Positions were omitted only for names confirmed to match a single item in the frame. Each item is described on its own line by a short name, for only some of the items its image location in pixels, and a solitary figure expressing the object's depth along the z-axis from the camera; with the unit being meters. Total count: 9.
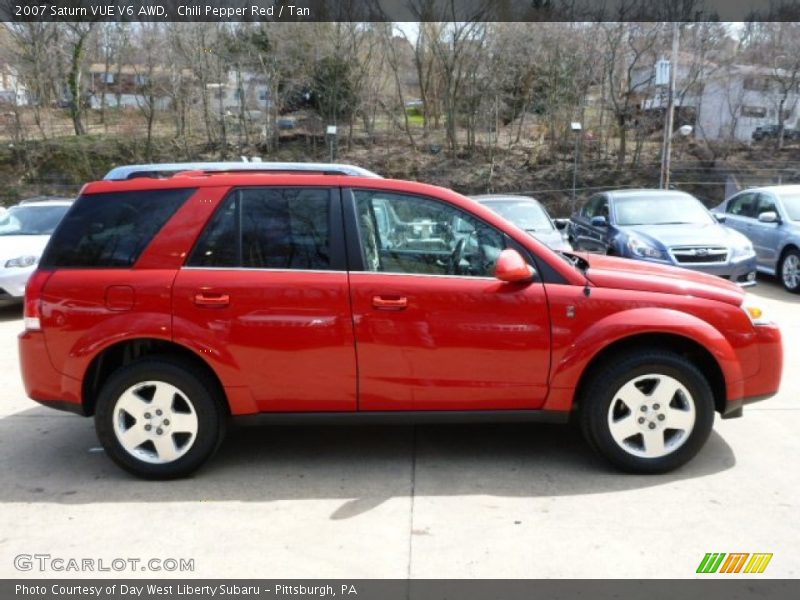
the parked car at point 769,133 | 26.07
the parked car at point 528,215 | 10.38
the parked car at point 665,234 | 9.05
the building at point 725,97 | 25.36
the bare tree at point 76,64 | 26.19
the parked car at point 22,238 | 8.95
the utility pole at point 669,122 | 20.00
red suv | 3.83
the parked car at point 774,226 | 10.41
